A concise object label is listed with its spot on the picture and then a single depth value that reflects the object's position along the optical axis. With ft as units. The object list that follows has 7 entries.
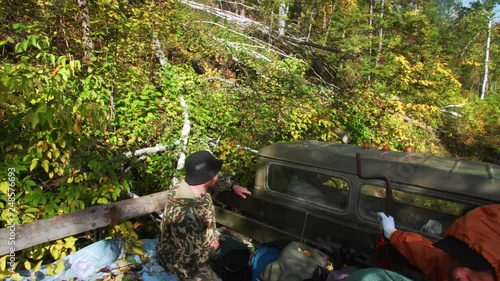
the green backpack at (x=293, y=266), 8.88
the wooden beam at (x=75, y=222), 8.68
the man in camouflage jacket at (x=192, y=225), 8.55
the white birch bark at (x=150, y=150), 15.89
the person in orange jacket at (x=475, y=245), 5.28
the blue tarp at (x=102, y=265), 10.07
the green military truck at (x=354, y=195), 10.05
